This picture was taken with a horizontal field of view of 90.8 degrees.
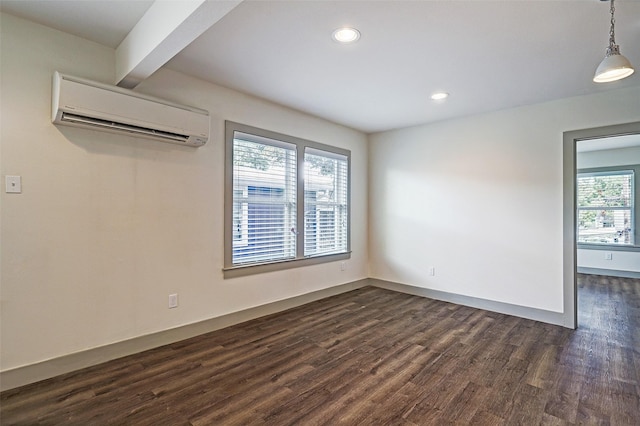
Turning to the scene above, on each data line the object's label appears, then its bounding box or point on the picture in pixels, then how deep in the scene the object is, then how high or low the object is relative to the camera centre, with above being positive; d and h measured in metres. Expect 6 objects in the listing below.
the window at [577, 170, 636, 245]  6.28 +0.24
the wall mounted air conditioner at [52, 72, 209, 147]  2.26 +0.82
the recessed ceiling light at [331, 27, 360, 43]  2.29 +1.35
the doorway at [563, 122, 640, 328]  3.51 -0.03
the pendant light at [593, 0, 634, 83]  1.93 +0.94
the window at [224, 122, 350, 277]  3.54 +0.19
